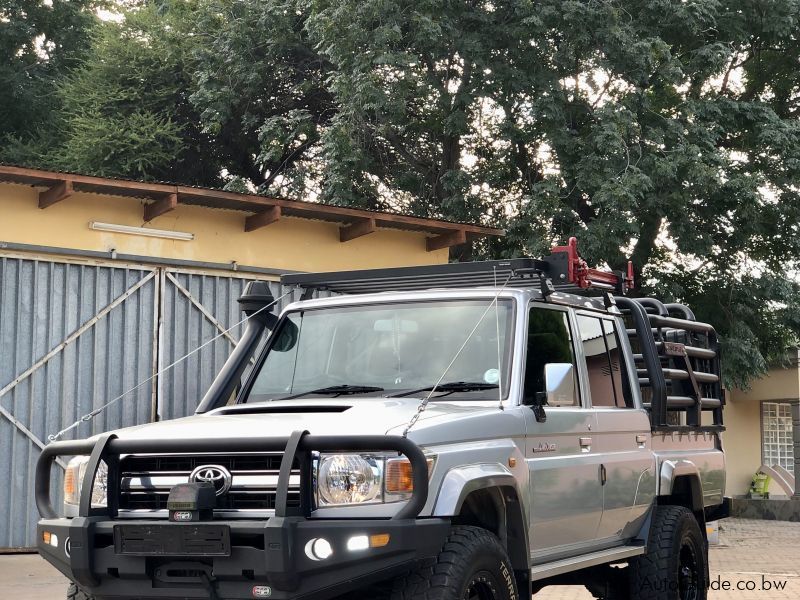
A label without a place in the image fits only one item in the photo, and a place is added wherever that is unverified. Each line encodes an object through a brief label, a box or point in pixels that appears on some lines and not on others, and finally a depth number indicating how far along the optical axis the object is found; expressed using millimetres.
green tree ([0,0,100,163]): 28609
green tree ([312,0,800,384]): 19438
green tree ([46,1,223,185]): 25172
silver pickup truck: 5168
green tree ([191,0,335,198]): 23859
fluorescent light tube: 12998
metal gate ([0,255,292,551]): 12047
